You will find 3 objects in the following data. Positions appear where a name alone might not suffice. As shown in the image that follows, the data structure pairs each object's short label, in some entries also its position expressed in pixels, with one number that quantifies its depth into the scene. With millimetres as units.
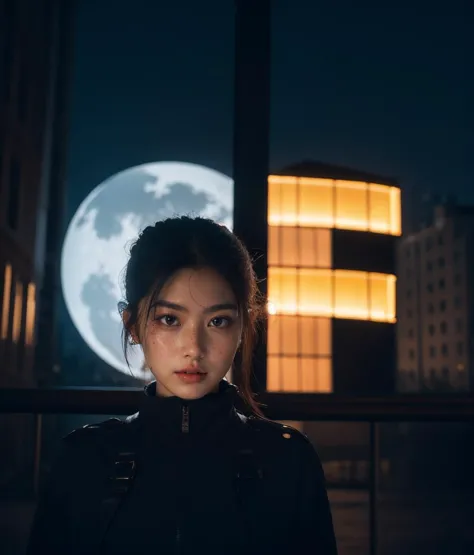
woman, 1198
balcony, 1508
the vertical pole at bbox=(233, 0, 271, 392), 1758
